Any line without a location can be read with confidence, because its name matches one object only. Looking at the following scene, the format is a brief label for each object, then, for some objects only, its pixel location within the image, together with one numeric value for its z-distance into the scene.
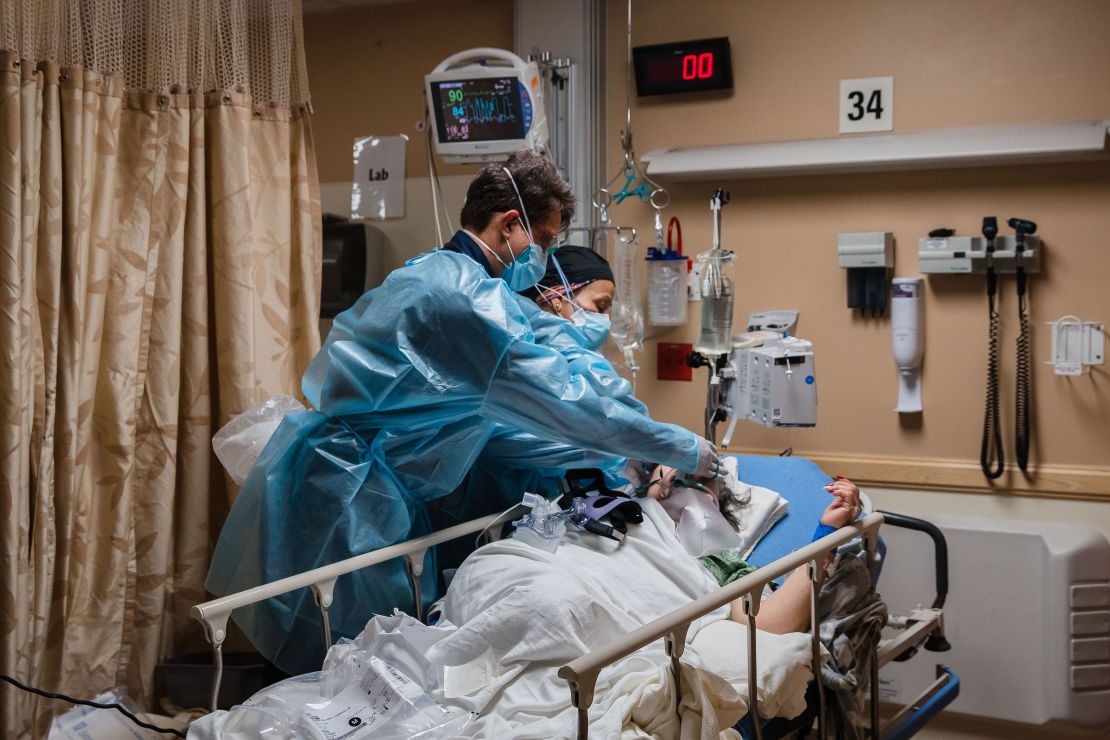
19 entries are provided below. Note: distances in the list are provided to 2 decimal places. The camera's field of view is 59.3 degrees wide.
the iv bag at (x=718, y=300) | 2.37
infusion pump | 2.20
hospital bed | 1.30
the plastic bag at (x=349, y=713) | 1.35
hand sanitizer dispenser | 2.98
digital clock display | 3.18
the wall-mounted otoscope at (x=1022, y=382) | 2.88
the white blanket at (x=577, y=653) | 1.37
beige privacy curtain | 1.87
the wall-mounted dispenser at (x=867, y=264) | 2.98
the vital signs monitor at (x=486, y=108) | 2.92
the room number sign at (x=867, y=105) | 3.04
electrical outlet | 3.35
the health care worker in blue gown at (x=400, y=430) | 1.78
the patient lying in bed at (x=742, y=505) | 1.80
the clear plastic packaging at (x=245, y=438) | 2.08
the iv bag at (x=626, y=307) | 2.83
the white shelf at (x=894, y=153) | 2.74
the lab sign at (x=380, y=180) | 3.60
